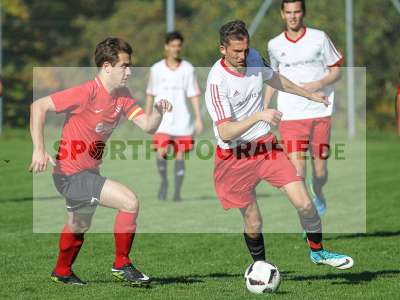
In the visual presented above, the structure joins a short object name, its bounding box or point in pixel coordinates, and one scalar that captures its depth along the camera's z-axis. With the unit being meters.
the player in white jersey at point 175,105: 29.52
